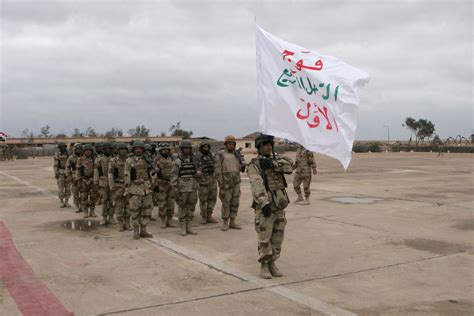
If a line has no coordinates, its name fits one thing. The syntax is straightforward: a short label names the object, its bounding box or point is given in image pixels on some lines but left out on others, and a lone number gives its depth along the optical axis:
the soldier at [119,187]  9.41
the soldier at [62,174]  12.98
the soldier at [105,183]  10.13
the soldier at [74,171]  11.80
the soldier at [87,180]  11.04
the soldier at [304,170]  12.99
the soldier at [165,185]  9.81
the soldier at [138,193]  8.55
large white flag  5.63
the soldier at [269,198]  5.93
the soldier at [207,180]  9.75
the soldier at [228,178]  9.41
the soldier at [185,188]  8.83
